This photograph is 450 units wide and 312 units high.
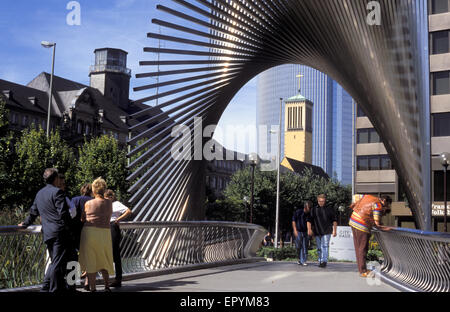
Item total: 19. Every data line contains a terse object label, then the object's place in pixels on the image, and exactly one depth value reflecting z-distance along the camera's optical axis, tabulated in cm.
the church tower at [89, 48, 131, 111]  8219
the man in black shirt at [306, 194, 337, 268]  1167
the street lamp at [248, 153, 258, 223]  3170
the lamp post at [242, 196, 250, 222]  5312
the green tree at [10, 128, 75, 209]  3666
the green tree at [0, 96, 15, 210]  3384
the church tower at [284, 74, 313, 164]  15475
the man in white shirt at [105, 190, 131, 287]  816
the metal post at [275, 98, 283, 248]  4000
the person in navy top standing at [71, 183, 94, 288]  693
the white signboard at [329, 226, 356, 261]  2488
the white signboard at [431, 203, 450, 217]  3522
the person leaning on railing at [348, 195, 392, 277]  949
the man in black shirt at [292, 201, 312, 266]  1234
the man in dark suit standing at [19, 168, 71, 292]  628
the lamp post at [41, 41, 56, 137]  3300
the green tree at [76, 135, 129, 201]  4541
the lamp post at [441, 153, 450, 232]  2164
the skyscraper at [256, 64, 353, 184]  18650
